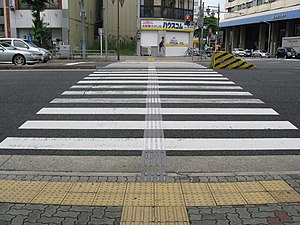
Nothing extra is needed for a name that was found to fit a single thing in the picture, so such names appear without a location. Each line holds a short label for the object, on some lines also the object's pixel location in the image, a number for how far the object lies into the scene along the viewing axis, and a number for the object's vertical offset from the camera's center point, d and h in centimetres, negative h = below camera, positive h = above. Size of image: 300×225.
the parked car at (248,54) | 5912 -51
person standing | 3741 +23
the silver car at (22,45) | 2292 +27
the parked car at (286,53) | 4694 -22
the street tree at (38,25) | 2995 +213
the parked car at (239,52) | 5851 -20
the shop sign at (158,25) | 3825 +272
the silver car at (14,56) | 2152 -42
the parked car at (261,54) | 5365 -45
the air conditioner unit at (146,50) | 3912 +0
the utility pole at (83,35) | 2907 +116
